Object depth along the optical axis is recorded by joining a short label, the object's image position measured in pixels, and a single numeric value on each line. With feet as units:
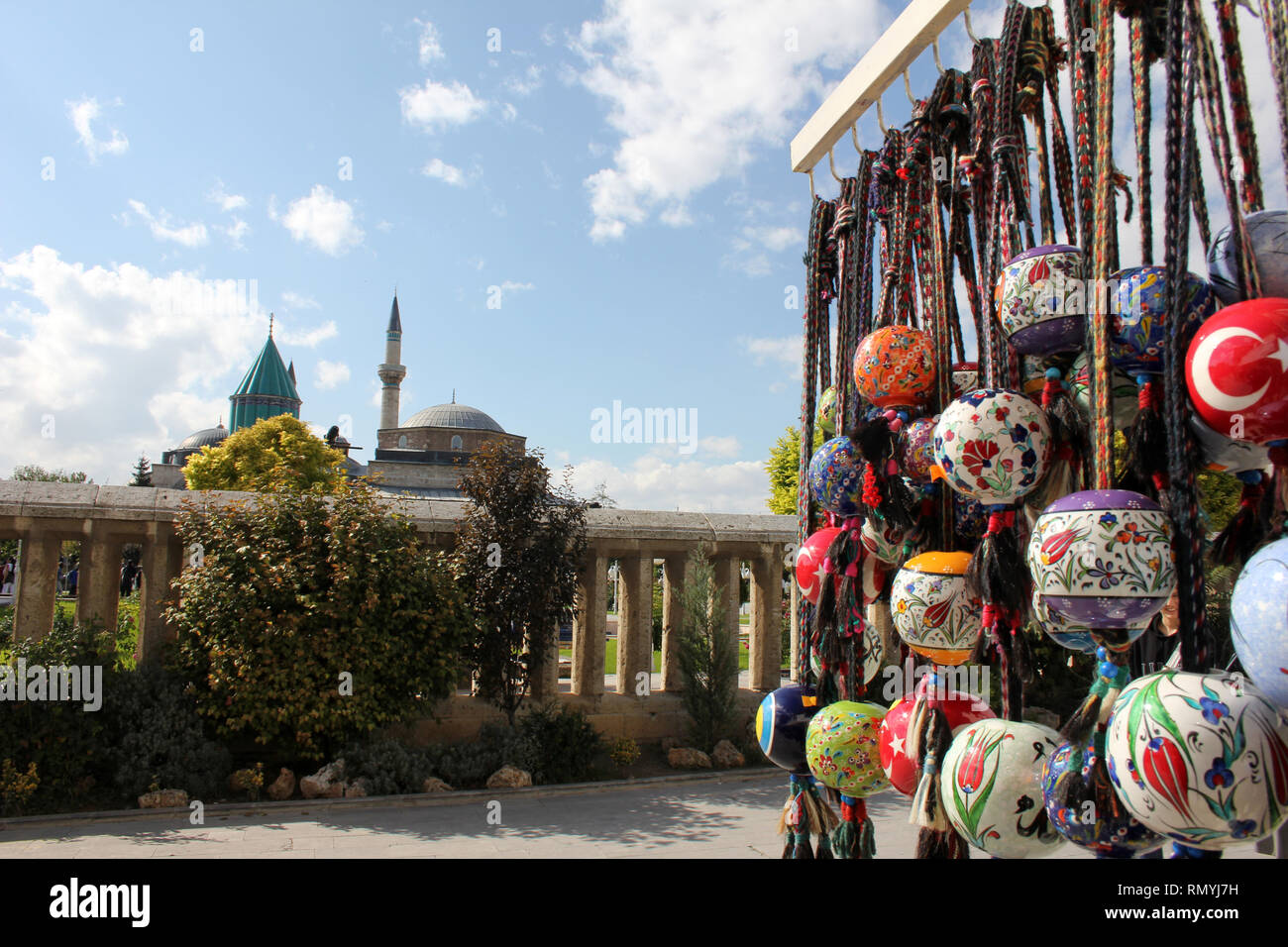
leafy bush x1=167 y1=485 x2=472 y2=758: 22.70
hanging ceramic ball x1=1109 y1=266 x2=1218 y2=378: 4.42
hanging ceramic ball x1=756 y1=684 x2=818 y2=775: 7.52
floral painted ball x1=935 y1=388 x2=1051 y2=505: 5.05
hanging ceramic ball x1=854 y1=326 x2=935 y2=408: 6.46
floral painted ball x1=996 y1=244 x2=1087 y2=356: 4.95
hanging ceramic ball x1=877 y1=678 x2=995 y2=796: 6.06
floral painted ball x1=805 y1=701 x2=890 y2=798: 6.69
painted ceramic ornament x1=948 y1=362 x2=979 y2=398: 6.66
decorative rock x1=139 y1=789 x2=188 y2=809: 21.56
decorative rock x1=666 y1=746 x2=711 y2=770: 27.27
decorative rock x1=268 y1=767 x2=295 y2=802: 23.16
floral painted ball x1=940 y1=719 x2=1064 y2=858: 4.92
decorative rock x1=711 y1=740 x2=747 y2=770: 27.73
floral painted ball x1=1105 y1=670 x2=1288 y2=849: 3.73
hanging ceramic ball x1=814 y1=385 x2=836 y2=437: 8.27
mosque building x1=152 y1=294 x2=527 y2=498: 178.91
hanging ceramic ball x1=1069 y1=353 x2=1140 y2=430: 4.82
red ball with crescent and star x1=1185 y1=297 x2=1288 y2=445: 3.75
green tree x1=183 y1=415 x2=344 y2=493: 81.56
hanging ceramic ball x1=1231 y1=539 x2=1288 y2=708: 3.59
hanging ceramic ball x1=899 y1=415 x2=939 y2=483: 6.09
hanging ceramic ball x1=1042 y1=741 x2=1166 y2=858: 4.23
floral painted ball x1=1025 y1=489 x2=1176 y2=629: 4.16
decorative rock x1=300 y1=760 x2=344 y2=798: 22.81
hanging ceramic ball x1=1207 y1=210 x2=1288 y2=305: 4.20
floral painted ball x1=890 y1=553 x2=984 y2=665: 5.78
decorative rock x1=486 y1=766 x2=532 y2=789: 24.56
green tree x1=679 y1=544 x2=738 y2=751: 28.07
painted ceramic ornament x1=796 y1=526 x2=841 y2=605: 7.37
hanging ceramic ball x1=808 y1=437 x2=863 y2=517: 6.71
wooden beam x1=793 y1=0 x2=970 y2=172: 6.52
